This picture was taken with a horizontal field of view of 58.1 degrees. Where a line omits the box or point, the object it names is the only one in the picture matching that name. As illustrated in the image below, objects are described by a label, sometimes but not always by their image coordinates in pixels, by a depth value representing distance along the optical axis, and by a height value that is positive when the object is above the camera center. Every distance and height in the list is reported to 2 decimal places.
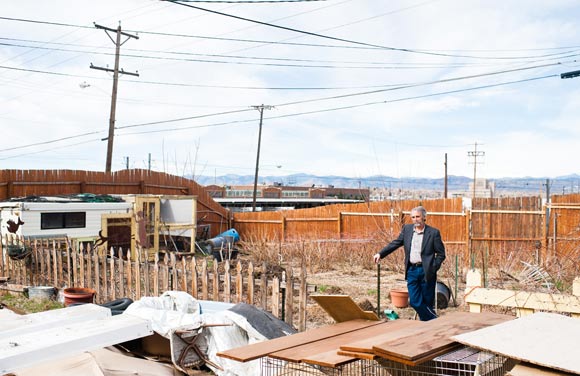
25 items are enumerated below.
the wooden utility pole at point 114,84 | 20.58 +4.43
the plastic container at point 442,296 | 8.97 -1.73
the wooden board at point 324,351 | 2.81 -0.90
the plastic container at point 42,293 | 9.32 -1.85
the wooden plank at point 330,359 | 2.74 -0.89
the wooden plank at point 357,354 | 2.72 -0.86
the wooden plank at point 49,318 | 5.04 -1.33
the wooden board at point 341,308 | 3.70 -0.83
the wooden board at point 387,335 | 2.81 -0.84
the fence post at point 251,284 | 6.55 -1.14
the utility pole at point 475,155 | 55.93 +4.46
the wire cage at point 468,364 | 2.80 -0.94
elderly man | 6.11 -0.79
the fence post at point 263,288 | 6.35 -1.19
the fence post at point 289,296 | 6.33 -1.25
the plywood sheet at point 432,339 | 2.64 -0.82
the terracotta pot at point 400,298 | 9.04 -1.79
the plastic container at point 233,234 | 20.81 -1.66
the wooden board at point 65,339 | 4.20 -1.31
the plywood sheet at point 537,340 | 2.43 -0.73
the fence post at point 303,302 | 6.25 -1.30
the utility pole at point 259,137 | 31.94 +3.56
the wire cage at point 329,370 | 3.36 -1.24
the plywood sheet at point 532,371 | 2.39 -0.81
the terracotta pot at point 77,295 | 7.98 -1.61
